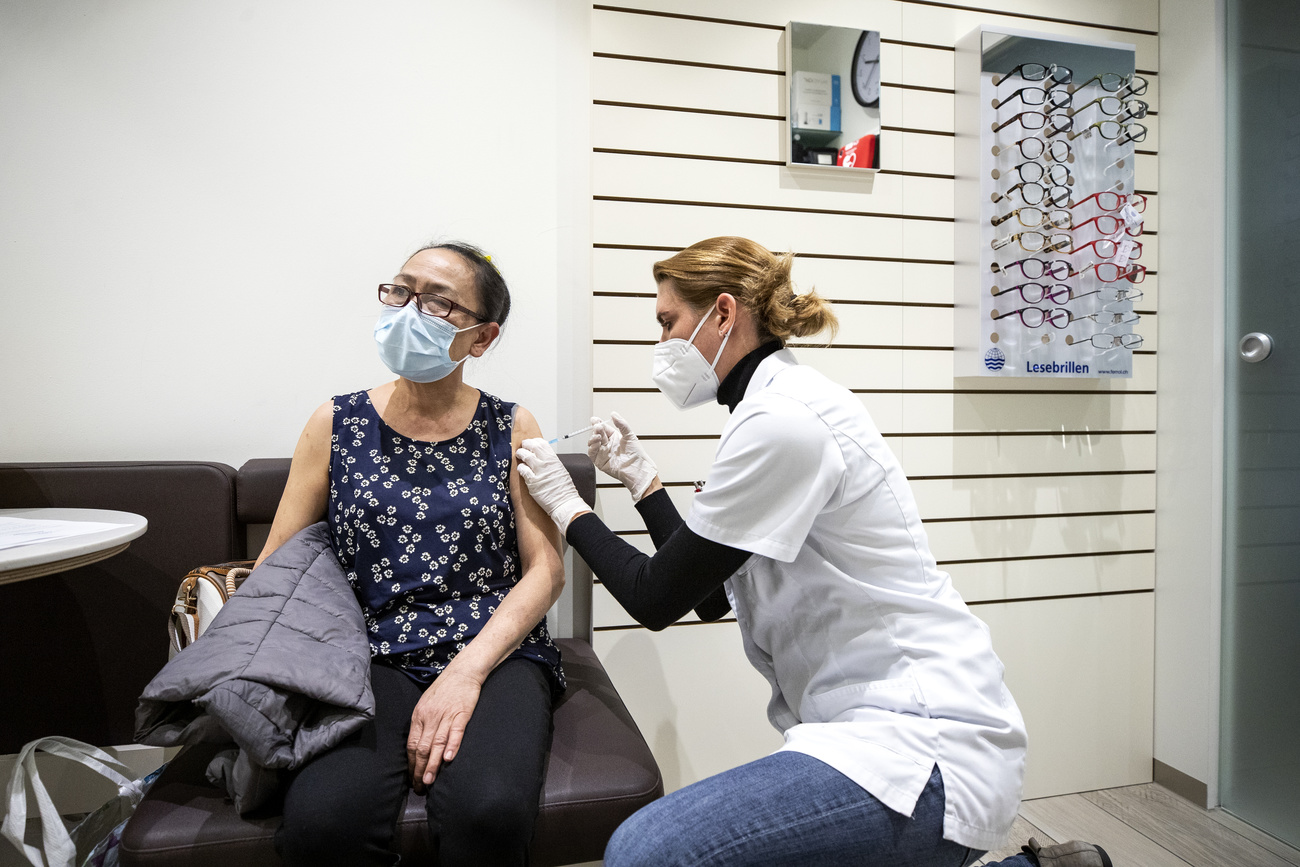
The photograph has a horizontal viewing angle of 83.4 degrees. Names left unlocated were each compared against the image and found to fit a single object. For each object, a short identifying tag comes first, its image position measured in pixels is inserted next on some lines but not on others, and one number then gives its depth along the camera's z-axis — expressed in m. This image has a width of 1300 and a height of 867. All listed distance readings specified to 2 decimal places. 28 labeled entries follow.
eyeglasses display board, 2.41
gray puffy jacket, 1.24
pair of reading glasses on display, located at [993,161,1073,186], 2.42
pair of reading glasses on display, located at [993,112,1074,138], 2.41
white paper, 1.35
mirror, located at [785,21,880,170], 2.31
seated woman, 1.30
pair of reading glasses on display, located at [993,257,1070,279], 2.43
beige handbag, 1.59
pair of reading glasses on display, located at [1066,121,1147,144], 2.46
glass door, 2.26
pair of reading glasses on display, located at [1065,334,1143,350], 2.46
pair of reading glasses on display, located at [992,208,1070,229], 2.41
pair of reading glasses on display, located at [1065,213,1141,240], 2.44
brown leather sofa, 1.88
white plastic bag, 1.49
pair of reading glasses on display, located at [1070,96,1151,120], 2.46
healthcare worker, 1.14
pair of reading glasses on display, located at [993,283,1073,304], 2.43
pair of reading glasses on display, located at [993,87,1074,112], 2.39
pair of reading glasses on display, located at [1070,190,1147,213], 2.46
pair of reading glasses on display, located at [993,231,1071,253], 2.42
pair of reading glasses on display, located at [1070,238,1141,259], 2.45
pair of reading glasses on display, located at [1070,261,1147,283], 2.46
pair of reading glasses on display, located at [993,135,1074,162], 2.40
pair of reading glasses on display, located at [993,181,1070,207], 2.42
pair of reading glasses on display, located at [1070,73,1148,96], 2.42
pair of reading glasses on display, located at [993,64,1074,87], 2.39
